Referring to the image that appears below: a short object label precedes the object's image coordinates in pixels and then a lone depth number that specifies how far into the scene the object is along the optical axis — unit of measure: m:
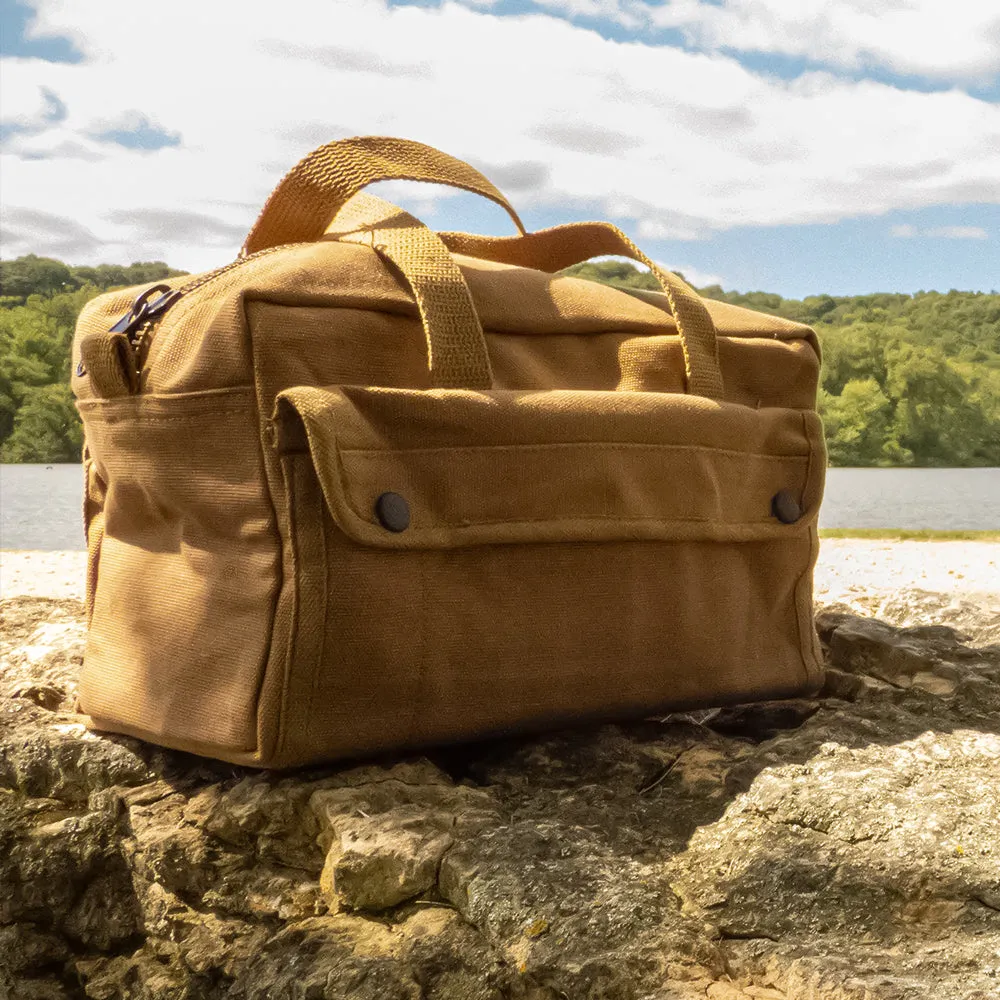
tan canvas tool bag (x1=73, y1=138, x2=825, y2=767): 0.56
